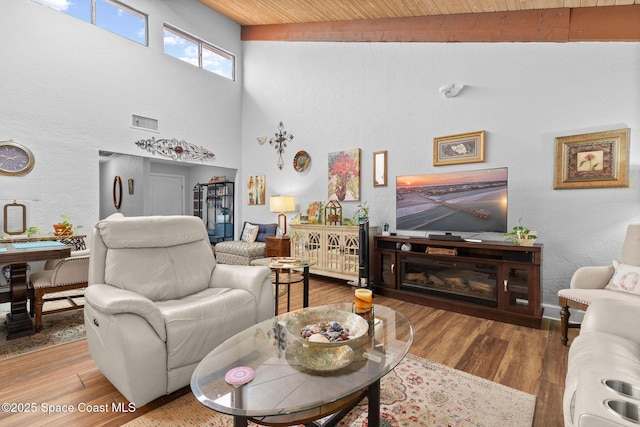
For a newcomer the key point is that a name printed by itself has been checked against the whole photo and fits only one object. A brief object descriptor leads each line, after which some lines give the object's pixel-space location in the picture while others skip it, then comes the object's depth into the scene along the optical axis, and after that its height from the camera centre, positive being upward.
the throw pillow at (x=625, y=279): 2.14 -0.52
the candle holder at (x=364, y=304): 1.66 -0.54
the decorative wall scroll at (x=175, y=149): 5.18 +1.09
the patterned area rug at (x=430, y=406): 1.47 -1.06
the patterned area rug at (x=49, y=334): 2.22 -1.07
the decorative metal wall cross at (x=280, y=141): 5.60 +1.29
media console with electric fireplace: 2.70 -0.70
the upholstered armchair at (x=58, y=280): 2.52 -0.65
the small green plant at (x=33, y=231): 3.89 -0.32
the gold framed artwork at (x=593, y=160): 2.58 +0.45
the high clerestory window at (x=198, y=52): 5.49 +3.09
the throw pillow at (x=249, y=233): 5.59 -0.48
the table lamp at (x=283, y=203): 5.11 +0.09
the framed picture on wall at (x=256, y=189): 6.05 +0.39
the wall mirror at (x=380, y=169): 4.15 +0.57
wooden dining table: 2.37 -0.65
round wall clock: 3.83 +0.64
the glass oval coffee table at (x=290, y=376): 0.97 -0.64
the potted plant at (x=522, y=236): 2.75 -0.26
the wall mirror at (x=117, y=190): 5.46 +0.32
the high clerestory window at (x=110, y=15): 4.36 +3.02
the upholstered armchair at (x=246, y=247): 5.15 -0.71
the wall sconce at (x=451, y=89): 3.41 +1.39
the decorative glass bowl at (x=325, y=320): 1.30 -0.56
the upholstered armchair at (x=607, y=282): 2.16 -0.56
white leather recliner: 1.52 -0.60
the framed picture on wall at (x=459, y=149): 3.32 +0.71
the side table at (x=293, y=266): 2.60 -0.52
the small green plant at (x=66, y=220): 4.09 -0.19
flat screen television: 3.16 +0.09
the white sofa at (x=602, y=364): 0.79 -0.56
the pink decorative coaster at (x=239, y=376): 1.07 -0.63
